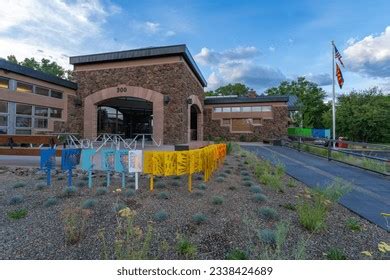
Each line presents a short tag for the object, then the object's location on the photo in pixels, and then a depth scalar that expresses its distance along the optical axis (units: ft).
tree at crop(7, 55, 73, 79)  132.46
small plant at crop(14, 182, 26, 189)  18.20
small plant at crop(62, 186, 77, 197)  16.02
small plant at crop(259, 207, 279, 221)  12.73
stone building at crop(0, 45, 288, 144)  41.91
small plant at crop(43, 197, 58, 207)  14.31
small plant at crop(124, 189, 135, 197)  16.06
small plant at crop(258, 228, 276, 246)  10.09
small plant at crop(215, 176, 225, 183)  20.60
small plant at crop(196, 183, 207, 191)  18.05
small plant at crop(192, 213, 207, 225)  12.10
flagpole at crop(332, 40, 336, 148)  60.45
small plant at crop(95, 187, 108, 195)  16.24
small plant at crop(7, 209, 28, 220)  12.77
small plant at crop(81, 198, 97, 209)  13.80
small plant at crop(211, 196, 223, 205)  14.79
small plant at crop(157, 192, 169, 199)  15.83
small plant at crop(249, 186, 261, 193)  17.48
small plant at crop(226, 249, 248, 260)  8.90
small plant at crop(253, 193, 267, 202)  15.42
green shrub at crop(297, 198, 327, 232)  11.35
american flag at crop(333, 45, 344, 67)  57.19
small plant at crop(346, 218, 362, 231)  11.66
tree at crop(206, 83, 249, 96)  191.04
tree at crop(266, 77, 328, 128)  144.70
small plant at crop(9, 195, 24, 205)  14.76
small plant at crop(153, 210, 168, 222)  12.35
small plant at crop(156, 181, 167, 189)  18.39
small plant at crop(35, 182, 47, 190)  17.67
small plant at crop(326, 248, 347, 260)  8.96
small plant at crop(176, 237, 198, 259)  9.27
